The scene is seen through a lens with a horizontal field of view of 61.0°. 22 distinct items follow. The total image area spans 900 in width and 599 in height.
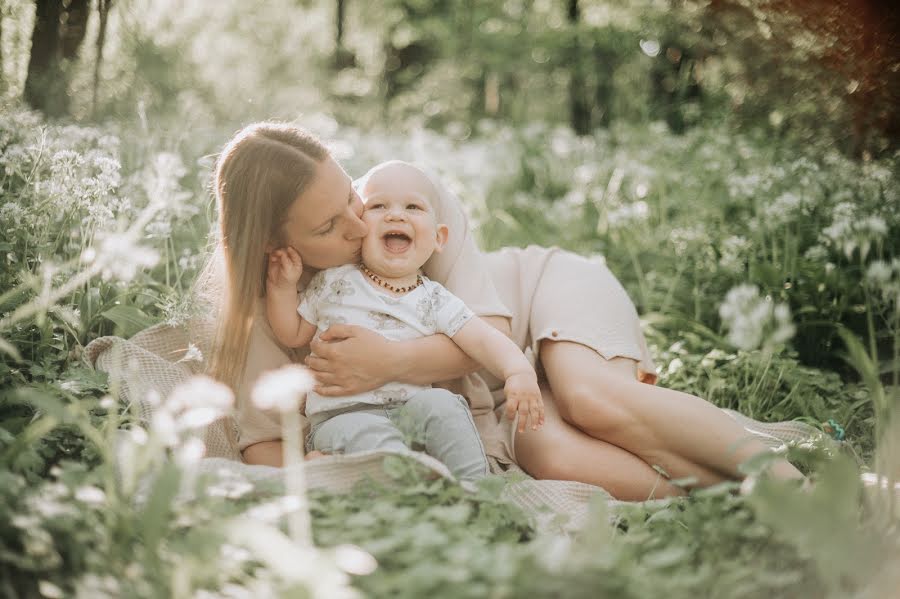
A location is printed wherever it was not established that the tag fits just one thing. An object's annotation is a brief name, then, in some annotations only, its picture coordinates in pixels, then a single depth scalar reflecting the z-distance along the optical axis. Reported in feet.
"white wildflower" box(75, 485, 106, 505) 4.91
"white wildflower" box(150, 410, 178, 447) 4.80
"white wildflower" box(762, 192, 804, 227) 11.18
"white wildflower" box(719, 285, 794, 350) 5.18
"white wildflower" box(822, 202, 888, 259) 7.18
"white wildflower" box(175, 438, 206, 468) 4.85
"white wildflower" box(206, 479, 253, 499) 5.44
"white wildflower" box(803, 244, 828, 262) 10.37
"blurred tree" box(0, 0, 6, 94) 11.20
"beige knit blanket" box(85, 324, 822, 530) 6.46
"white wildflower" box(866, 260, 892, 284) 6.01
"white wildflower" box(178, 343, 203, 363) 7.59
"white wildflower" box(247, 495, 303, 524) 4.59
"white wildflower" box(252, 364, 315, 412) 4.53
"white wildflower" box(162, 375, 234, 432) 4.92
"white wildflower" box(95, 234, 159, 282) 5.62
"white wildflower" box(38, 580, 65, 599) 4.50
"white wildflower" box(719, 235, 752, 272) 11.25
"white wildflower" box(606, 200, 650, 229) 12.45
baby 7.31
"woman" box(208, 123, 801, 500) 7.55
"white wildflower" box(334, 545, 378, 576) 4.20
